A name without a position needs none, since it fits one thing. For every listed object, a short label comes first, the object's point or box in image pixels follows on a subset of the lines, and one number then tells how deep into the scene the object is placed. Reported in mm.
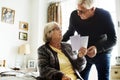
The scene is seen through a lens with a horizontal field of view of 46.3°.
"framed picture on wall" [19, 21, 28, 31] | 3169
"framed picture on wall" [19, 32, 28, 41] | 3148
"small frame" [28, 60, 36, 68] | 3121
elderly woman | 1273
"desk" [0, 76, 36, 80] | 1395
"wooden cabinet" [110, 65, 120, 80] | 1688
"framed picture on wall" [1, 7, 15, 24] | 3026
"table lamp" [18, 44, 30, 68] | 3018
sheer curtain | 3005
